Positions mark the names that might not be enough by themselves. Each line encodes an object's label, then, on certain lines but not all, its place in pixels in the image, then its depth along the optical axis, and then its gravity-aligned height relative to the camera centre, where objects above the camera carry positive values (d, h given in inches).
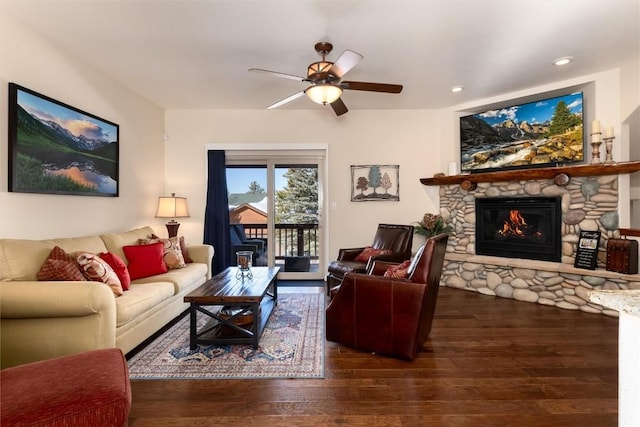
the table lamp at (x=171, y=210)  168.9 +0.4
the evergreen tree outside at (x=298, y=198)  201.5 +8.6
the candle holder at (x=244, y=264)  126.0 -22.0
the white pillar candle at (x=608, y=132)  131.7 +34.2
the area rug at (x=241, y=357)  86.3 -45.5
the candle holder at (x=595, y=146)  134.7 +28.8
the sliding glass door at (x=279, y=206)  200.4 +3.3
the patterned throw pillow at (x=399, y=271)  97.6 -19.7
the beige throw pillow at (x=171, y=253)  138.9 -19.5
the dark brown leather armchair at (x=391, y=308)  90.8 -30.3
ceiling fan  97.7 +45.8
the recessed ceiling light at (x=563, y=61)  125.4 +62.7
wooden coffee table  96.9 -33.9
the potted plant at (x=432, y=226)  179.3 -9.2
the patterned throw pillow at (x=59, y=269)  88.7 -16.9
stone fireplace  135.4 -15.5
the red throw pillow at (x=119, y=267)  106.1 -19.9
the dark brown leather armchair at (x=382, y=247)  147.9 -21.4
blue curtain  190.9 +1.3
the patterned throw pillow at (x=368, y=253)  156.6 -21.9
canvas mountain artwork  99.5 +24.0
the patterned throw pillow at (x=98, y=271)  95.4 -18.9
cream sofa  75.3 -26.6
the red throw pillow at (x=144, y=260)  125.4 -20.6
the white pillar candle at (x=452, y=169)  180.2 +24.8
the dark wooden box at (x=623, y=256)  125.0 -18.8
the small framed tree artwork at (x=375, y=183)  192.1 +17.6
